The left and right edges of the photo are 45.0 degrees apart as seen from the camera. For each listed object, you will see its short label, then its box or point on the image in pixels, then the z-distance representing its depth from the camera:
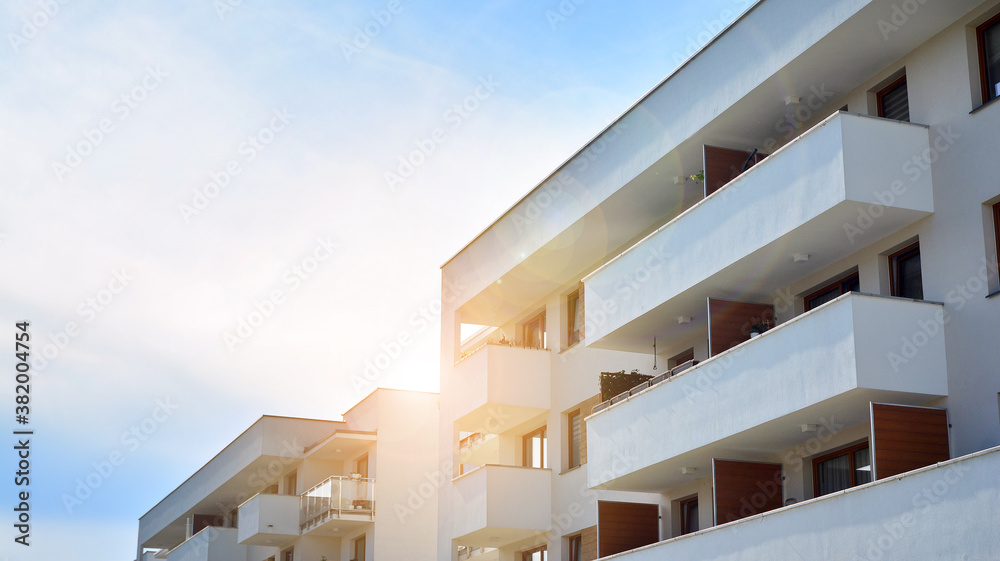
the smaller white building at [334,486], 36.91
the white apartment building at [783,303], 15.62
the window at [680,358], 22.94
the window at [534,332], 28.94
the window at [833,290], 18.52
